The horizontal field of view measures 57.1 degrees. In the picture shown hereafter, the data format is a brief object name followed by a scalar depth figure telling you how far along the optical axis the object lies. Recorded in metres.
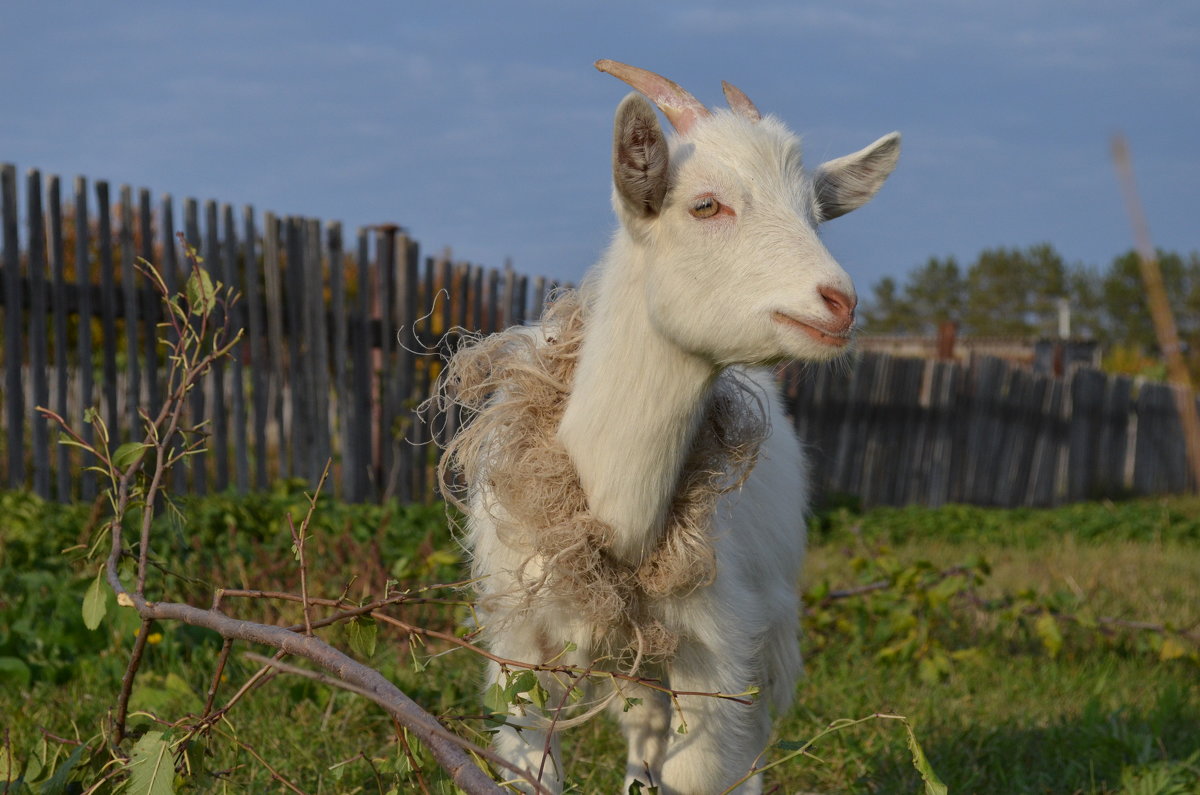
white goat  2.43
